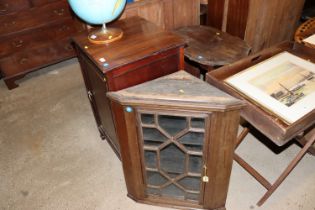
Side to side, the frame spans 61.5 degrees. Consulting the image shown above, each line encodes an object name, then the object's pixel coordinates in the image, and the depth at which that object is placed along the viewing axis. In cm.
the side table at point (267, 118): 103
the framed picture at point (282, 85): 110
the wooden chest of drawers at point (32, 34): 239
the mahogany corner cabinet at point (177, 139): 109
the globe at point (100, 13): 124
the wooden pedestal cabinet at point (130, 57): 127
